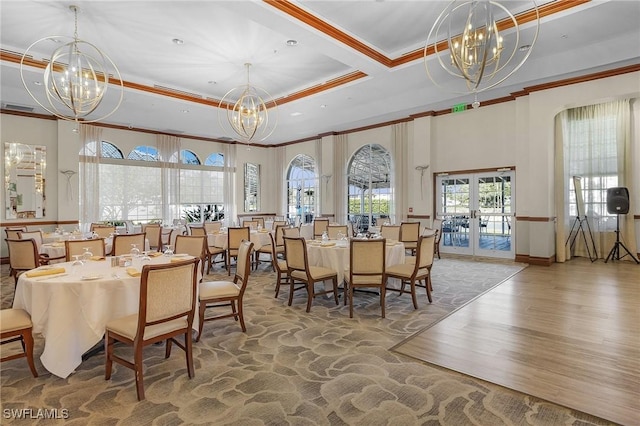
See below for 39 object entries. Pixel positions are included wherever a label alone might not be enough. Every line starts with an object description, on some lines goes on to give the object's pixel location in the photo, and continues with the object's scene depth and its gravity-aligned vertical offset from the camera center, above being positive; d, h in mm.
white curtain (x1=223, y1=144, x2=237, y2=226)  12500 +1089
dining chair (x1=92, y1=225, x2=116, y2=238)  6941 -333
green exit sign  8755 +2660
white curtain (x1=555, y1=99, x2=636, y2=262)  7734 +1011
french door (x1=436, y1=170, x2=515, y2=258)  8555 -27
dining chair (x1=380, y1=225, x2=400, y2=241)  6926 -407
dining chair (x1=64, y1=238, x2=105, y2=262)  4684 -453
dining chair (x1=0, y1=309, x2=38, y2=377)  2680 -900
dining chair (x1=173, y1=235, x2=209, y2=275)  4844 -452
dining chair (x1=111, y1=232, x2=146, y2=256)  5305 -446
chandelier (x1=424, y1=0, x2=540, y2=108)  3533 +2575
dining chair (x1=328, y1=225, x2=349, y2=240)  7262 -376
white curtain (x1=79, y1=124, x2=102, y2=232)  9469 +1086
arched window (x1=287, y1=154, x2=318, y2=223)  12797 +931
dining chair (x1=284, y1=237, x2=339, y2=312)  4598 -805
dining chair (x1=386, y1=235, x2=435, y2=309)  4582 -782
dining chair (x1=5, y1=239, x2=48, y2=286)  5359 -622
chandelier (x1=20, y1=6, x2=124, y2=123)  4562 +2540
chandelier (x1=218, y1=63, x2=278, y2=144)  6591 +2646
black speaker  7332 +205
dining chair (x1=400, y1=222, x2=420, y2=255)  7402 -462
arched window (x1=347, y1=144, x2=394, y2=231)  10688 +836
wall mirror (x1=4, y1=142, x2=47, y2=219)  8406 +871
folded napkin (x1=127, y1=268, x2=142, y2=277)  3091 -528
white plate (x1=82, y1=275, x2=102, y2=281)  2945 -541
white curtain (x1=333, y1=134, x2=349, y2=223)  11523 +1105
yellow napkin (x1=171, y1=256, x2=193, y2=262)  3793 -505
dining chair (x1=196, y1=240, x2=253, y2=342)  3613 -844
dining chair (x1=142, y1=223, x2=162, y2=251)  7548 -442
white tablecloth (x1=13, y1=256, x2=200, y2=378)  2812 -795
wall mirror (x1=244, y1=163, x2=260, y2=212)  13141 +999
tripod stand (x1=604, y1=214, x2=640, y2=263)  7648 -897
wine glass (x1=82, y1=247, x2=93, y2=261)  3652 -437
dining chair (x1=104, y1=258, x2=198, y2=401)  2549 -794
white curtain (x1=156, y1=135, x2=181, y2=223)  11031 +1286
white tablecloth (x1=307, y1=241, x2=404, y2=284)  4938 -641
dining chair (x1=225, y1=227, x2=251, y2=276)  6787 -502
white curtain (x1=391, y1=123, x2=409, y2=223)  10008 +1280
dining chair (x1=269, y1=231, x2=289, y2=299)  5216 -840
